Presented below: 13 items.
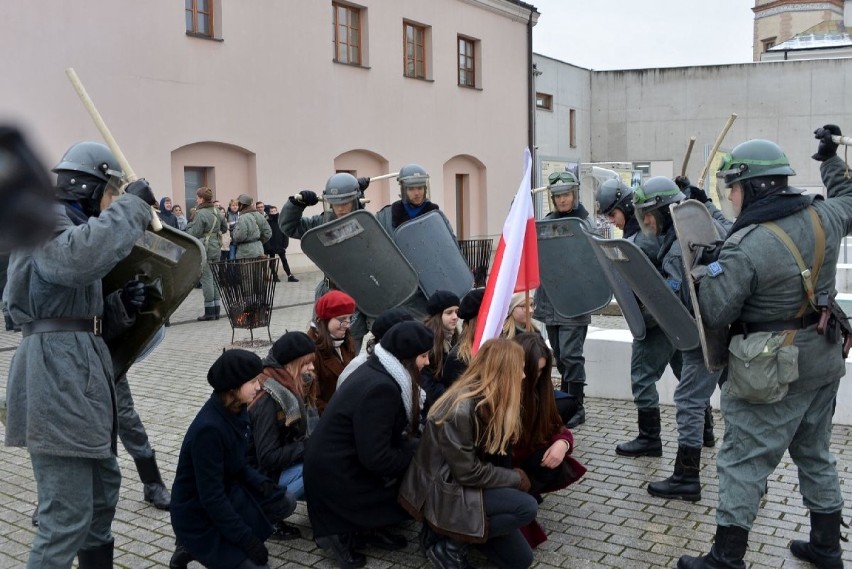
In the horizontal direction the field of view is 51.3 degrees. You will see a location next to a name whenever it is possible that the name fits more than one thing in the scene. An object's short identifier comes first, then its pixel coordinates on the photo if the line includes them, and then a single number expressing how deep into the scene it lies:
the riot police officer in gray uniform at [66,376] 2.98
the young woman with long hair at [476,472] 3.53
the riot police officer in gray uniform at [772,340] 3.38
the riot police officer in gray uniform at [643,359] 5.16
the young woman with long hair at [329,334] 4.69
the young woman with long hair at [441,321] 4.97
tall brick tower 46.94
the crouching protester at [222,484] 3.45
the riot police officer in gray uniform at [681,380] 4.50
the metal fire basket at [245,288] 9.34
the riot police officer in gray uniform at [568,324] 5.86
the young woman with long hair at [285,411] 4.00
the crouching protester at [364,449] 3.66
